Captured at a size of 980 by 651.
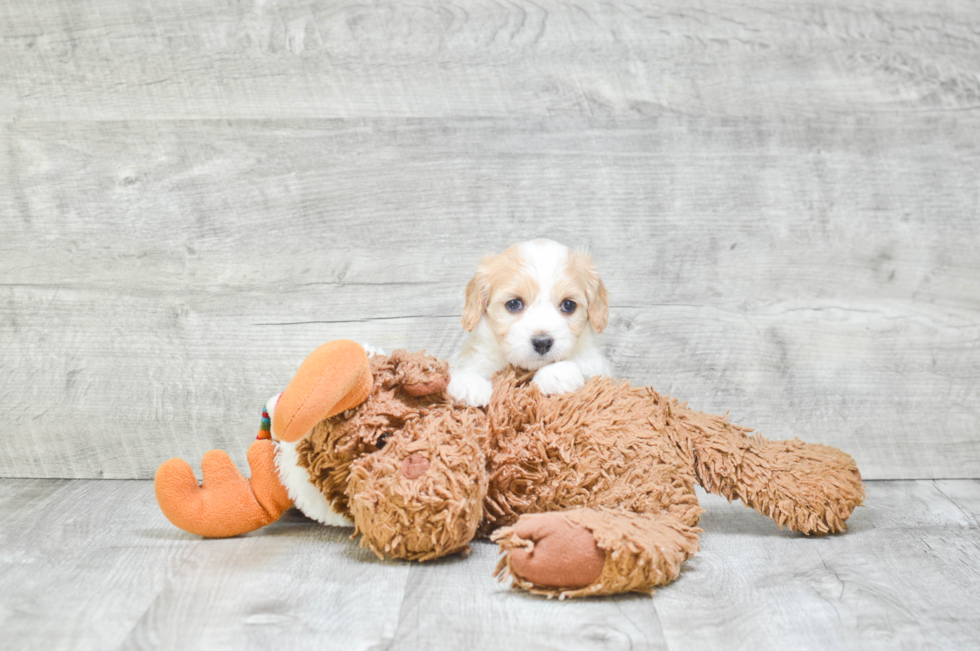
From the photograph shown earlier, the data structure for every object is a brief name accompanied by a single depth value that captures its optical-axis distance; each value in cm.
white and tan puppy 133
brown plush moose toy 111
